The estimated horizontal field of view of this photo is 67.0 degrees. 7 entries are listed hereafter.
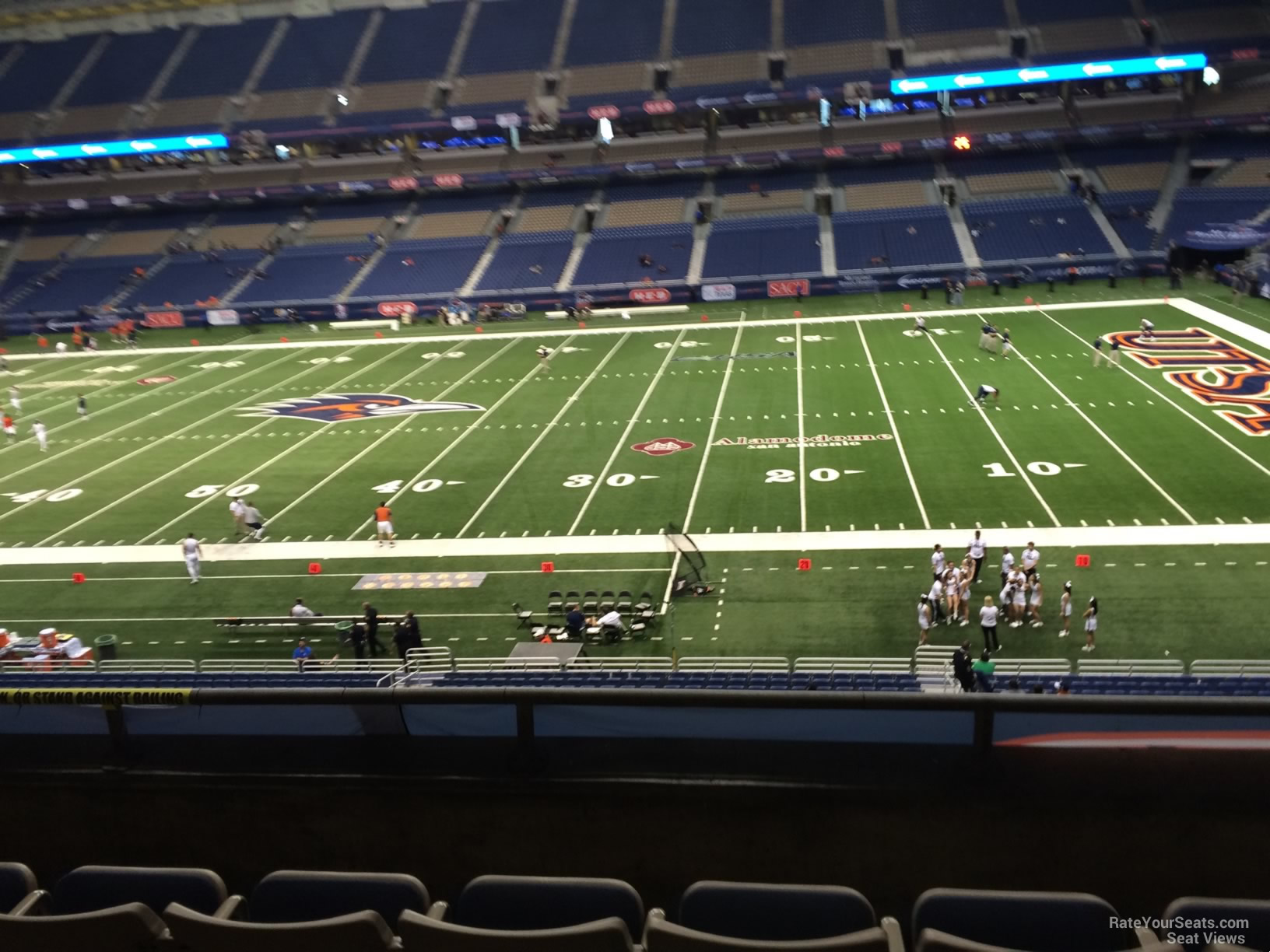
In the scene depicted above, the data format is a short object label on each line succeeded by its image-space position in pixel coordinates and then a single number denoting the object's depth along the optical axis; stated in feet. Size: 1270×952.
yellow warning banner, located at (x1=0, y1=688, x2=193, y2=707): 12.36
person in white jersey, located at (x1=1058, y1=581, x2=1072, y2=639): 50.72
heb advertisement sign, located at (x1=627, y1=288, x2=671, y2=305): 163.43
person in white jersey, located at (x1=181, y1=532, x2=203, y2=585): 64.34
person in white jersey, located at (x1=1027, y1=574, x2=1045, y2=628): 52.03
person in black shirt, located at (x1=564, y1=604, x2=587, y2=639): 53.42
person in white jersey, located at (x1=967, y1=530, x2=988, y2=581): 55.13
